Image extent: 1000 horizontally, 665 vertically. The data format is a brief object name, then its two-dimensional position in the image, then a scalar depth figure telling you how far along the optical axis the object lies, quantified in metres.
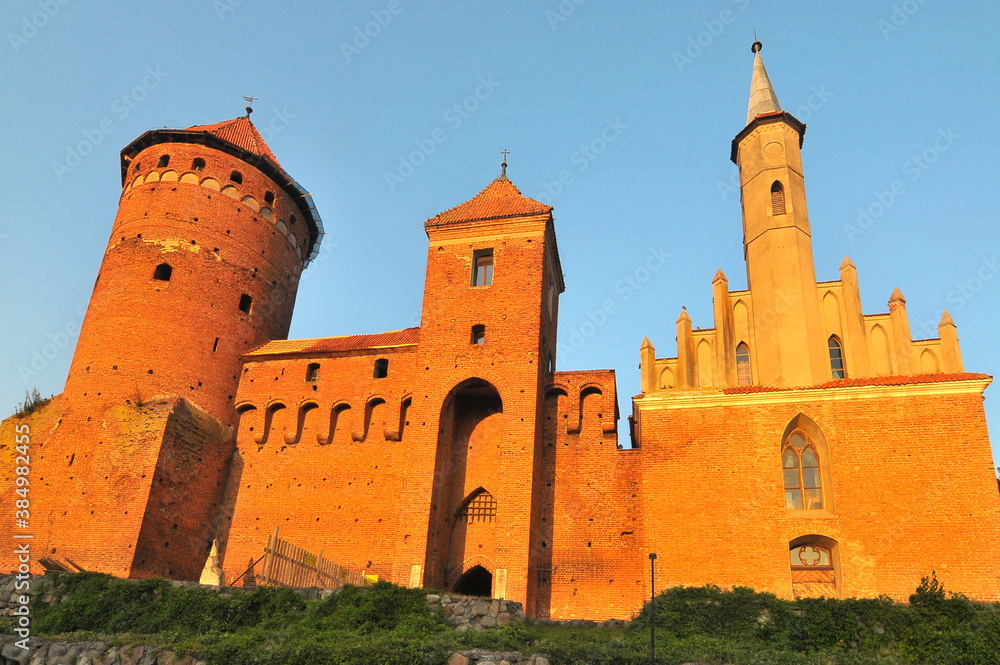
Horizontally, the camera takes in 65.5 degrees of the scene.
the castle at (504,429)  17.78
